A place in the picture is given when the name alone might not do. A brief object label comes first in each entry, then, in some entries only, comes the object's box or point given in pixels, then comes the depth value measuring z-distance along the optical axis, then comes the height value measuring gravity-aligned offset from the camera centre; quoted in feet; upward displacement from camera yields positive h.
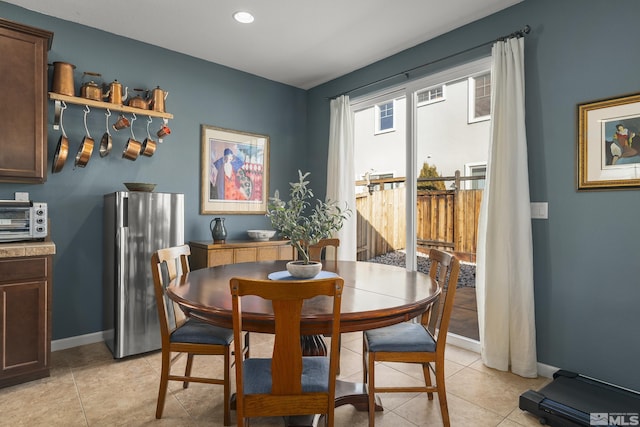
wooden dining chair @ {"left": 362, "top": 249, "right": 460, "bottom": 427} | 6.05 -2.30
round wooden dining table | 4.90 -1.29
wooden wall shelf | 9.45 +3.13
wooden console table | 11.18 -1.16
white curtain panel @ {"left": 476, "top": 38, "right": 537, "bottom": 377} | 8.50 -0.42
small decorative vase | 11.78 -0.47
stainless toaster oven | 8.20 -0.08
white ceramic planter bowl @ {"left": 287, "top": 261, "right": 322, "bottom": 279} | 6.75 -1.01
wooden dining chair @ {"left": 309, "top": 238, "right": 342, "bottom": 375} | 10.14 -0.87
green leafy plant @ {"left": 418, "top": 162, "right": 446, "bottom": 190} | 11.21 +1.25
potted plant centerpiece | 6.53 -0.21
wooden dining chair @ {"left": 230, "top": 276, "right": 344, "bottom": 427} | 4.41 -1.95
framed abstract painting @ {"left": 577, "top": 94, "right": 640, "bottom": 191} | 7.38 +1.52
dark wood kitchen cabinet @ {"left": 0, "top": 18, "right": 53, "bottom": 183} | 8.32 +2.74
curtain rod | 8.79 +4.61
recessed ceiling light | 9.64 +5.44
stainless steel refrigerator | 9.38 -1.17
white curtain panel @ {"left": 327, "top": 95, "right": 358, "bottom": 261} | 13.46 +1.70
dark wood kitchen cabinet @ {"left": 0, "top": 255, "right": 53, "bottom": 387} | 7.72 -2.23
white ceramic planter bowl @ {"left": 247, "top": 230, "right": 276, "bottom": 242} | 12.81 -0.66
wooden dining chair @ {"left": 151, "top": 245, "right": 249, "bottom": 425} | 6.43 -2.26
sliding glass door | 10.46 +1.56
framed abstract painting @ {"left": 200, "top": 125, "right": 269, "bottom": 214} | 12.67 +1.67
